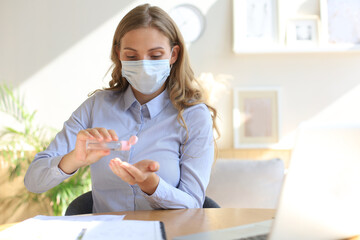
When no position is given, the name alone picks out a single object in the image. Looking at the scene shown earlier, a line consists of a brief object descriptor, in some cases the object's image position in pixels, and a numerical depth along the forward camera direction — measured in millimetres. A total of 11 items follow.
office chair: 1744
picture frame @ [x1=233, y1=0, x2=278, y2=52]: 3430
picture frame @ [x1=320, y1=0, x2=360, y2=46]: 3387
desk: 1203
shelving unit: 3389
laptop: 778
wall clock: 3480
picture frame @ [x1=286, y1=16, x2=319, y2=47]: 3404
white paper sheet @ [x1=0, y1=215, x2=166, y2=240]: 1083
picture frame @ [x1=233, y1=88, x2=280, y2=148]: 3436
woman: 1716
